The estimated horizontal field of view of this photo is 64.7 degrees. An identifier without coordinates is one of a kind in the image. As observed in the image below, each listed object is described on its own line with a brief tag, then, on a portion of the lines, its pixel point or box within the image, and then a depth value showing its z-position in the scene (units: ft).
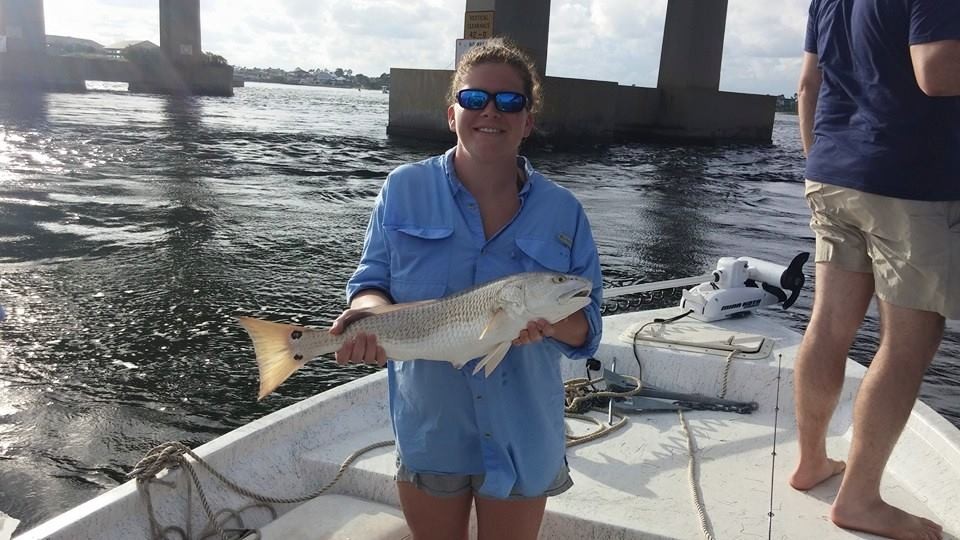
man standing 10.17
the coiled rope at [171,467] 11.48
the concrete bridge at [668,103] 116.37
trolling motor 19.62
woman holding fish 8.97
